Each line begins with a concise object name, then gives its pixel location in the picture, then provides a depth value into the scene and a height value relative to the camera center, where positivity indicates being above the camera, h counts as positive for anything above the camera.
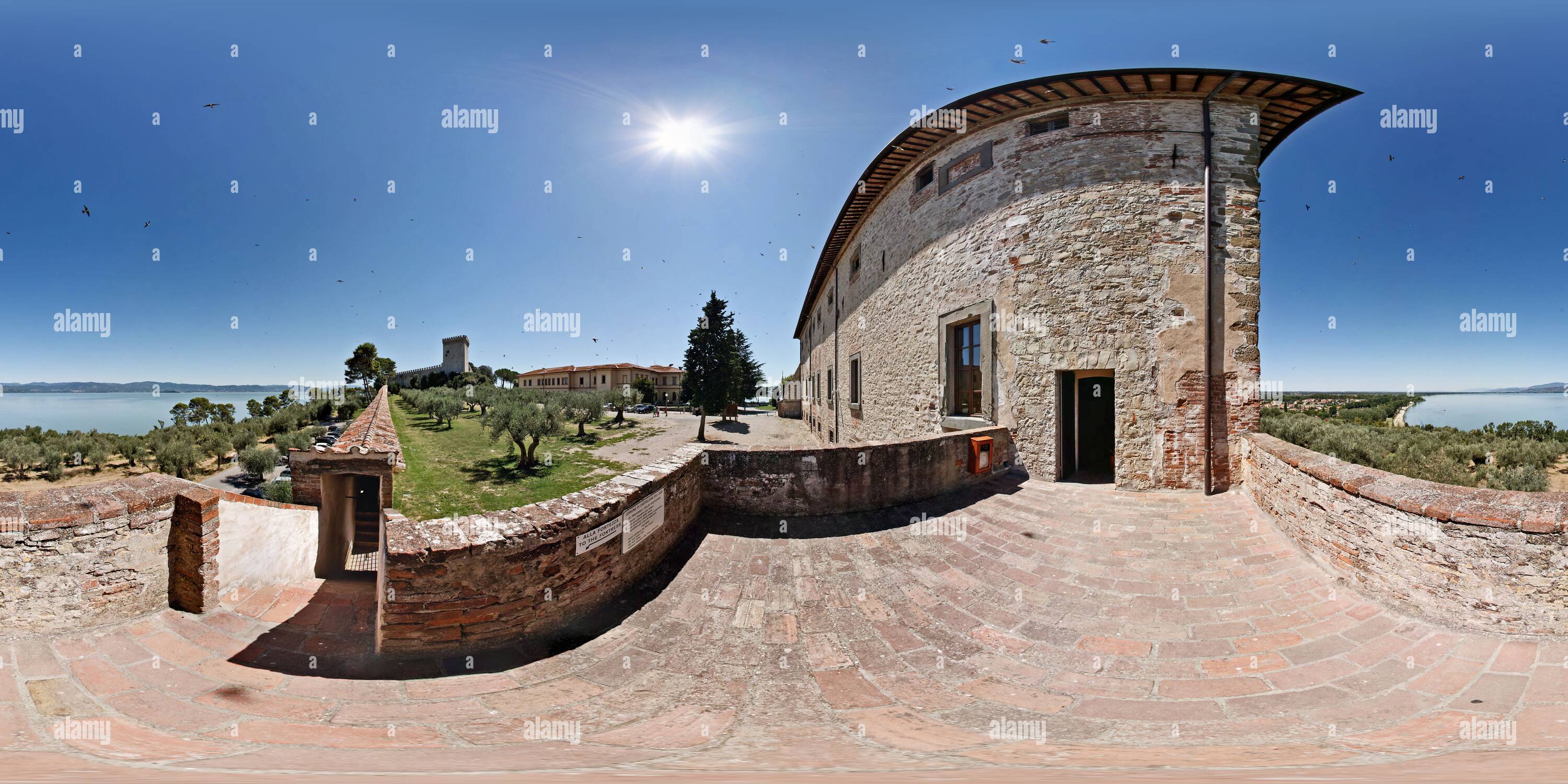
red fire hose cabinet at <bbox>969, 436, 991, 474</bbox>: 7.37 -0.91
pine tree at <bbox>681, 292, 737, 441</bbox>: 33.75 +1.98
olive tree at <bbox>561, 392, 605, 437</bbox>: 29.95 -0.67
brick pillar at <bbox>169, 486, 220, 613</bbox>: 3.76 -1.23
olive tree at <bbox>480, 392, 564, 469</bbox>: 19.59 -1.05
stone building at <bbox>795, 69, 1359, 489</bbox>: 7.17 +2.13
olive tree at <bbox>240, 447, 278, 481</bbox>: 20.17 -2.74
